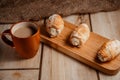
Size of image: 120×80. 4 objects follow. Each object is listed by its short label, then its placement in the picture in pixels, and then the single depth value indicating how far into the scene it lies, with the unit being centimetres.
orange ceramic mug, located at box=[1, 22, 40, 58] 69
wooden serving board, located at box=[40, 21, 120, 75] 70
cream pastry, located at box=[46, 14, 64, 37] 77
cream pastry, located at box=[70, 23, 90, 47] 73
